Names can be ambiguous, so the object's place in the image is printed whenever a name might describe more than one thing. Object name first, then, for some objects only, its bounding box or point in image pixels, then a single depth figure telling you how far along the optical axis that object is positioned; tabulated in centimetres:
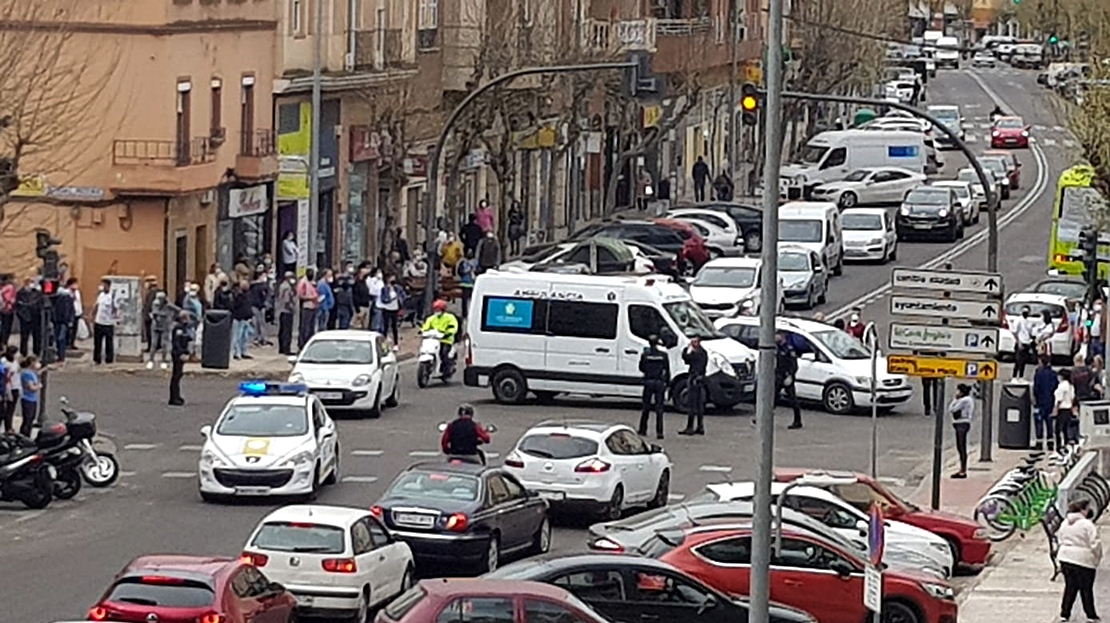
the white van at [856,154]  8356
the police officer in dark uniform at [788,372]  4125
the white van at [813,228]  6081
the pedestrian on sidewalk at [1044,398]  4022
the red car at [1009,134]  10456
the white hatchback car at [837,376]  4322
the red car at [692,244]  6238
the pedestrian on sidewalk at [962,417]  3700
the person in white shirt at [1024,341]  5000
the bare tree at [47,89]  4003
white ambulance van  4166
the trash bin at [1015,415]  3972
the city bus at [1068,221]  6253
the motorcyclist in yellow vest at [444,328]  4416
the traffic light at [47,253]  4181
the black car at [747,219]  6744
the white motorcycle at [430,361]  4419
